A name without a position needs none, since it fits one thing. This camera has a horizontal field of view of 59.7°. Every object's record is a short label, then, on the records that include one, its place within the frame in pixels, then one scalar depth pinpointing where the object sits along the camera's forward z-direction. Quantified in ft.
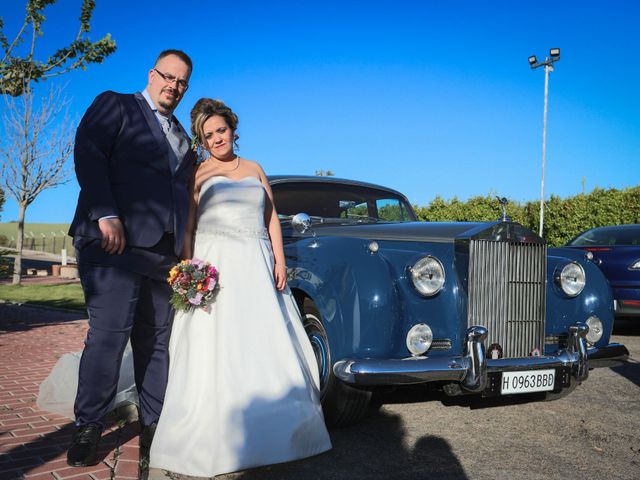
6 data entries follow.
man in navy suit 9.16
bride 8.89
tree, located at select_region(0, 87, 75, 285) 45.91
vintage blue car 10.43
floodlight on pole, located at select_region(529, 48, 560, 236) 73.09
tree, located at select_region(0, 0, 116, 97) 35.65
